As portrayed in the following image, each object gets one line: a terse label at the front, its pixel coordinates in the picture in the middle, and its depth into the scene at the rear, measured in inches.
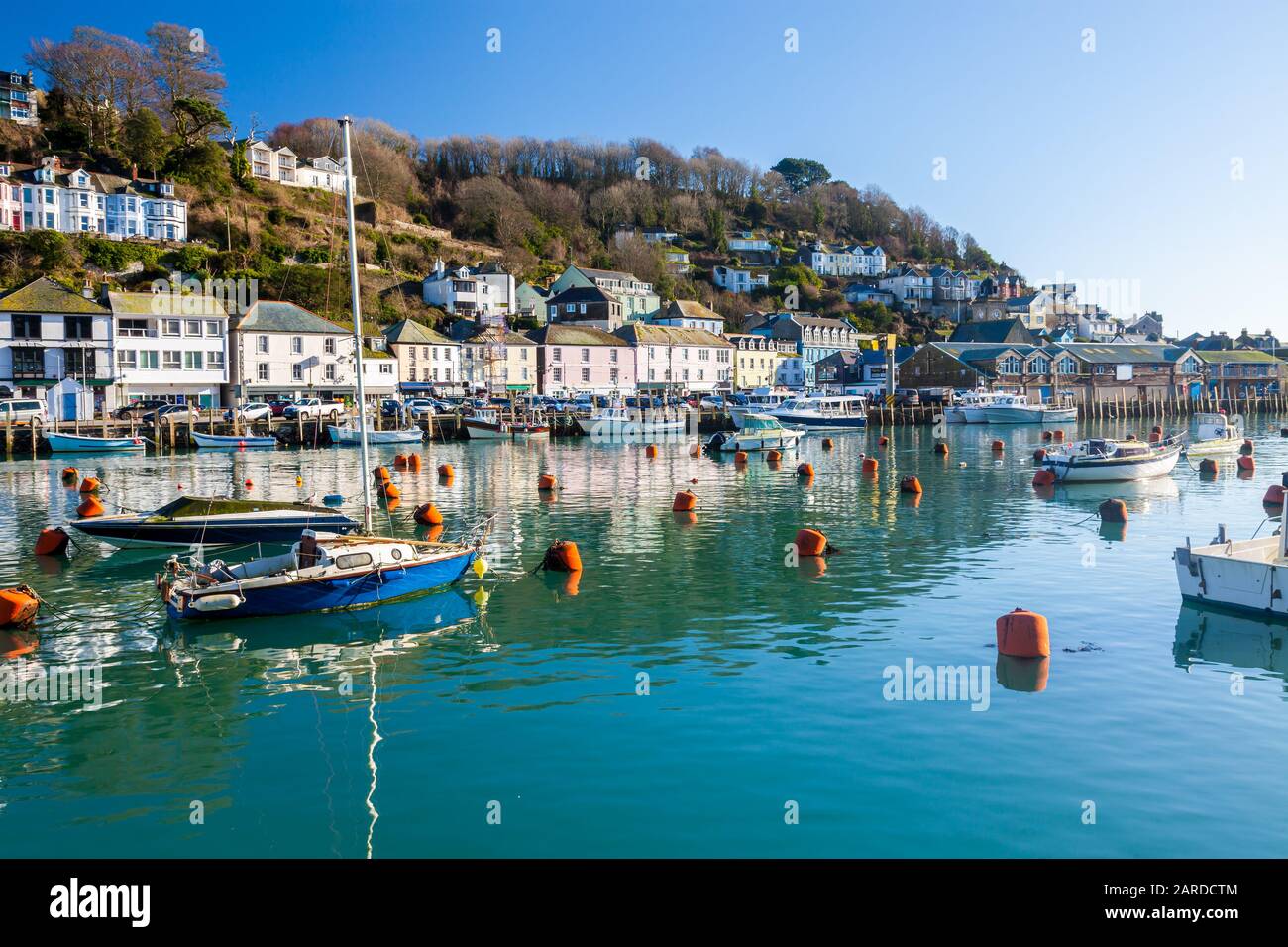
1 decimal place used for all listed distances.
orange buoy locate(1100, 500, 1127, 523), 1483.8
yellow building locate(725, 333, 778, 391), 5324.8
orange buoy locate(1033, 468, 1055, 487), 1946.4
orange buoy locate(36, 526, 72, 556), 1264.8
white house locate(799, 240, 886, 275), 7815.5
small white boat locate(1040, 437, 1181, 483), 1950.1
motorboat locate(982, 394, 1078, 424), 4148.6
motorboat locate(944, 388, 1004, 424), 4173.2
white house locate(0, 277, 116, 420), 3073.3
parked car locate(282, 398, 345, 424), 3105.3
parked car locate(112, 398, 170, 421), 3016.7
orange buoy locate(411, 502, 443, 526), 1475.1
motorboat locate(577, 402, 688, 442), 3393.2
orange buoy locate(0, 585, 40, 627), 903.7
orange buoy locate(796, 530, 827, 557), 1229.7
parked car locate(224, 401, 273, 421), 3090.8
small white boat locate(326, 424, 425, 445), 3026.6
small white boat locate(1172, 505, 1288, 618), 899.4
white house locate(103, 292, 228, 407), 3270.2
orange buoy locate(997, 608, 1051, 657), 780.6
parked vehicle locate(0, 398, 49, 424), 2817.4
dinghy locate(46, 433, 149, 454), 2630.4
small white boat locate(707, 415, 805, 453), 2797.7
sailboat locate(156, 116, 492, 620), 880.3
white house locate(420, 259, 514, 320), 4916.3
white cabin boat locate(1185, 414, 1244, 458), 2511.1
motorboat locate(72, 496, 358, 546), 1215.6
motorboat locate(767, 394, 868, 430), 3713.1
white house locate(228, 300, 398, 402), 3508.9
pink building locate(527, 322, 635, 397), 4498.0
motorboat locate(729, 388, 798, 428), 3489.2
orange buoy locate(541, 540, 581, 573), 1143.6
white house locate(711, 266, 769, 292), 7101.4
